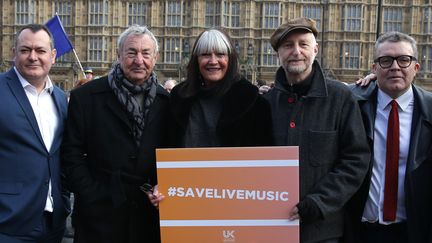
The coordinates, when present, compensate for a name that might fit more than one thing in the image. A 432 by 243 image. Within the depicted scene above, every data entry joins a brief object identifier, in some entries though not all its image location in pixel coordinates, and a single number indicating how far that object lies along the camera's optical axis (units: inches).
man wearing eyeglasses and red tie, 149.6
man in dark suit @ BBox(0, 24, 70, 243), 147.9
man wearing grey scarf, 155.3
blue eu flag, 565.0
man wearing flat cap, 142.6
